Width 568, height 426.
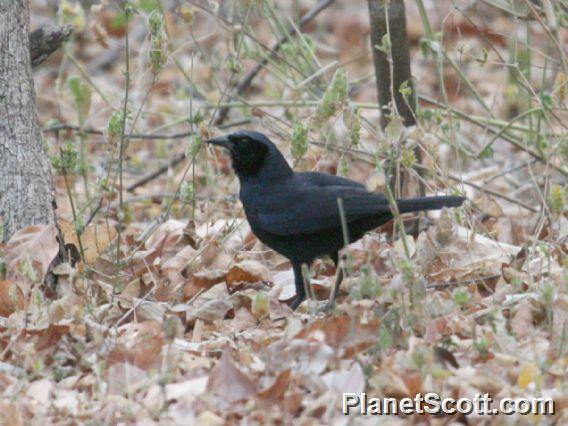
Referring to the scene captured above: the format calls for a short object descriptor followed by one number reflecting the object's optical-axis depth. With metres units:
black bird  9.37
